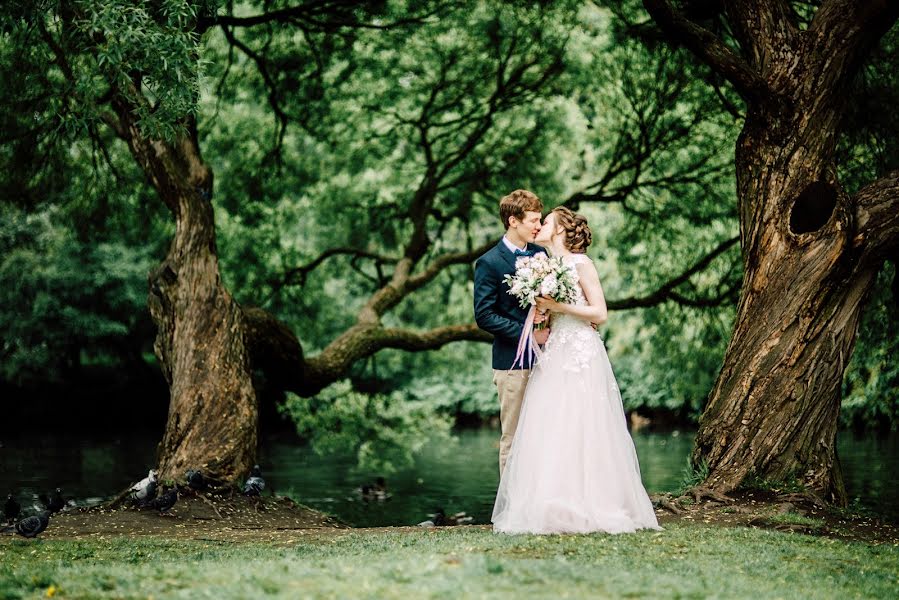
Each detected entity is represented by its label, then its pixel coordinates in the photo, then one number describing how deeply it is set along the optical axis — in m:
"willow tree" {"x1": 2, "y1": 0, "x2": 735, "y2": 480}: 10.82
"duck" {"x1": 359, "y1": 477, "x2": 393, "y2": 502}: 18.08
